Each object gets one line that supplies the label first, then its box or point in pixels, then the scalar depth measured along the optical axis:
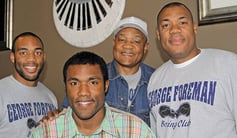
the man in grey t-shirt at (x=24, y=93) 1.76
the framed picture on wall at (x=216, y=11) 1.80
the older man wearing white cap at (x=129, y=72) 1.72
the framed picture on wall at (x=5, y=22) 2.76
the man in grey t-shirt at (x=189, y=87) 1.36
